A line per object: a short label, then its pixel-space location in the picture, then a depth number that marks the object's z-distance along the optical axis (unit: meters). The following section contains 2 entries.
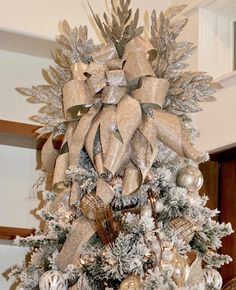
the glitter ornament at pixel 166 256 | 2.29
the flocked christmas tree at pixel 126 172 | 2.33
